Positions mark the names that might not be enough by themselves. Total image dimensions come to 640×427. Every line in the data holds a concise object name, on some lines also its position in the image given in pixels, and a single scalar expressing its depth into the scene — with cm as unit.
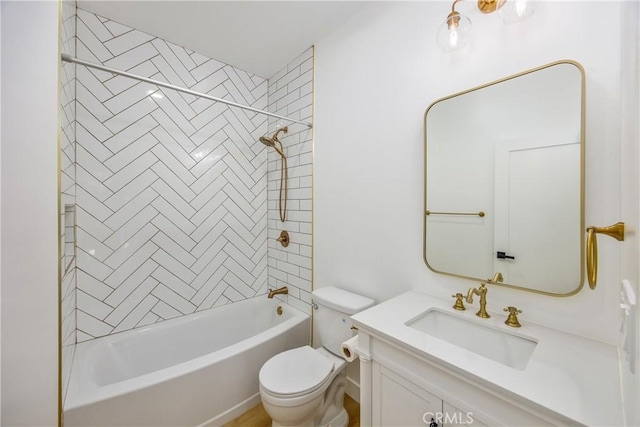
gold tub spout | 228
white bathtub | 125
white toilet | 127
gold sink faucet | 108
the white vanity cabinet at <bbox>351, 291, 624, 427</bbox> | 64
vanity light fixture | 98
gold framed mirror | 95
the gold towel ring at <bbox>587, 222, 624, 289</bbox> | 64
